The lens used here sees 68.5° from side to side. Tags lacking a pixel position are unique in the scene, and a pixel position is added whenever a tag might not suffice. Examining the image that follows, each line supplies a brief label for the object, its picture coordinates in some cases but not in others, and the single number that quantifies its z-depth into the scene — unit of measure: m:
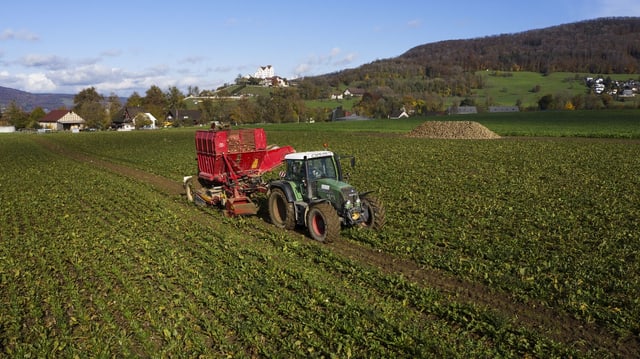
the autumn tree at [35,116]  125.88
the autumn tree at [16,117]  126.94
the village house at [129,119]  118.45
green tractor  12.32
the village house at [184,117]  125.28
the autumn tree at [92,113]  119.06
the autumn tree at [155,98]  144.48
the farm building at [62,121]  122.25
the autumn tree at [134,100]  148.25
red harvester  16.94
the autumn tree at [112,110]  120.61
